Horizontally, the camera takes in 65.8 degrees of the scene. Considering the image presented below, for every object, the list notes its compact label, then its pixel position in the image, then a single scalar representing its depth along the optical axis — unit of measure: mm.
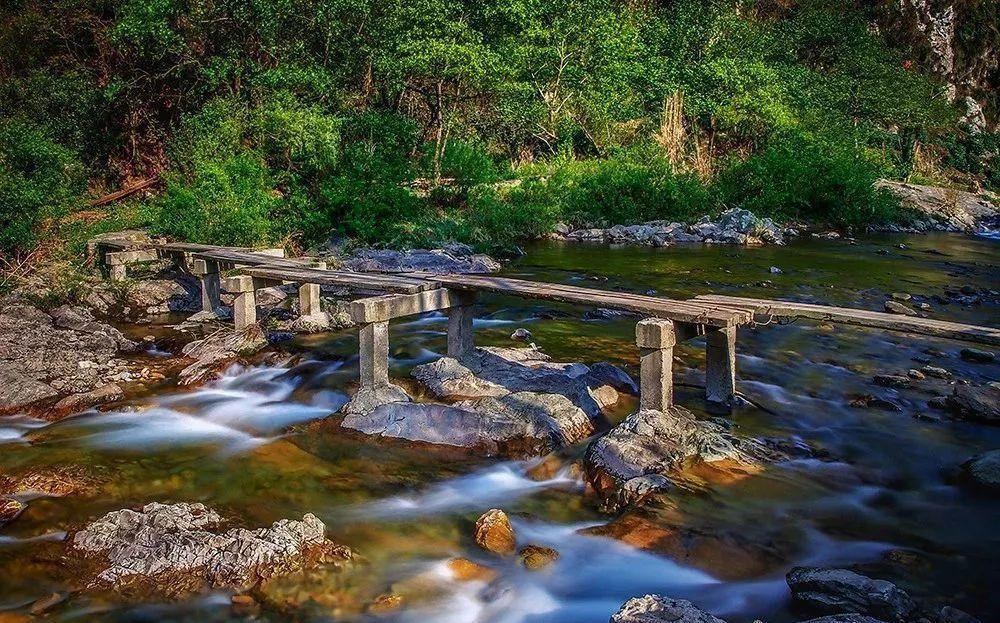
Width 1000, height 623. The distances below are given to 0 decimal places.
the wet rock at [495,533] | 5082
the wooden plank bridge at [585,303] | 6414
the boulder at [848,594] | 4023
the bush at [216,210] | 13070
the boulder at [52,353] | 7688
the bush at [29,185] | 11735
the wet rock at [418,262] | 14438
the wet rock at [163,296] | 11805
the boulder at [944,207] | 24719
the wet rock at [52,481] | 5695
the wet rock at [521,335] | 9977
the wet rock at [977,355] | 9548
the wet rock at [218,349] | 8445
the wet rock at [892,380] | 8348
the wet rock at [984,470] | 5926
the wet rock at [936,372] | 8641
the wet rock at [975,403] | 7176
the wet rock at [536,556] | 4883
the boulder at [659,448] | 5730
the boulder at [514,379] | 7340
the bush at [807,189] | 22922
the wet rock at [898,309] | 11077
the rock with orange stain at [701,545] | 4832
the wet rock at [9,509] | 5195
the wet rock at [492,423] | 6508
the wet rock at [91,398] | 7361
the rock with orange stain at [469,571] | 4738
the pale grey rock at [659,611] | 3742
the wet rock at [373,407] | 6821
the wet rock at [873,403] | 7614
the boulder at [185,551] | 4492
